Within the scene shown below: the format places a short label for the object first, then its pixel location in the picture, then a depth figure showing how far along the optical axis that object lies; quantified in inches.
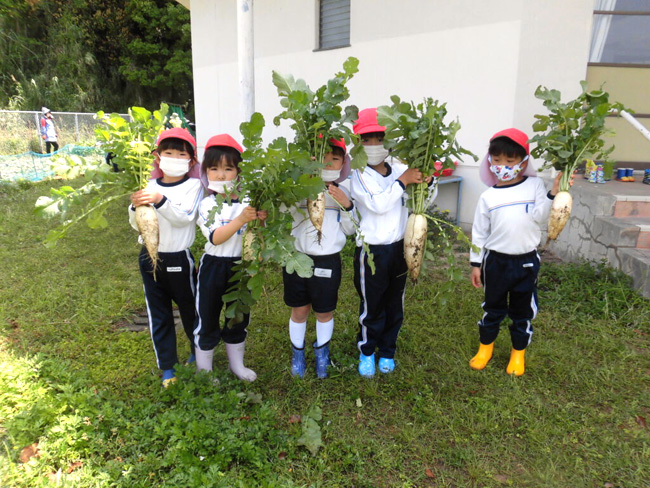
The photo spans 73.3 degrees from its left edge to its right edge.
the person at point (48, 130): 544.7
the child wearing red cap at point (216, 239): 107.3
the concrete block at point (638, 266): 161.9
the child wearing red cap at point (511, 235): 117.5
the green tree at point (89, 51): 854.5
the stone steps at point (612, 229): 173.0
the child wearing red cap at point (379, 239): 113.7
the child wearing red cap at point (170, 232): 108.7
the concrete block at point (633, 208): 190.4
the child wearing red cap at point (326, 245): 111.4
